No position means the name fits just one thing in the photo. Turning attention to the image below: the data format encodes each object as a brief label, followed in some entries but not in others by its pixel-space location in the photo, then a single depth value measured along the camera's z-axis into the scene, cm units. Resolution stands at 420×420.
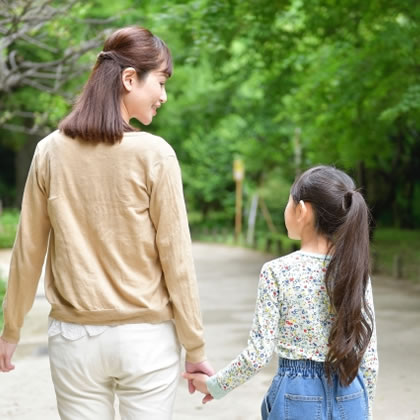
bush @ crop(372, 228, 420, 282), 1416
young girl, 235
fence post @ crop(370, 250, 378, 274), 1406
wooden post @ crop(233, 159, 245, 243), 2512
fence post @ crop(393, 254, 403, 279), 1339
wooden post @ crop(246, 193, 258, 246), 2410
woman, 221
